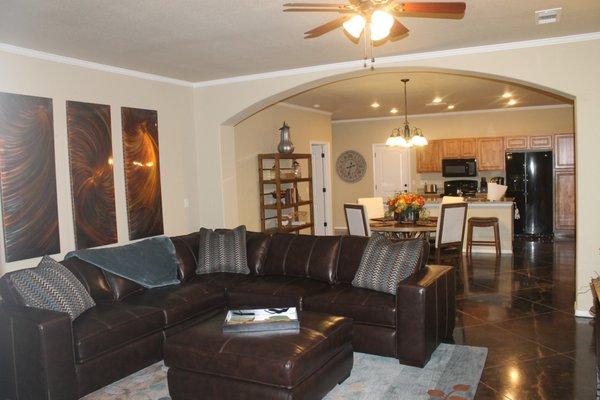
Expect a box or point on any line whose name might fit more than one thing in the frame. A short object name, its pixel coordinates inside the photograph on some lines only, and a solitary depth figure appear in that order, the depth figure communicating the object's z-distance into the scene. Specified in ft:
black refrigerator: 31.55
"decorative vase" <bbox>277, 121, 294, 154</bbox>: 24.59
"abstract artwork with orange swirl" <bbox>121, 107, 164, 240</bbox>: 17.40
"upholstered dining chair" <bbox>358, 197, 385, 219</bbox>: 24.73
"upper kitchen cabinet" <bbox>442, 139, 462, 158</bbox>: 33.83
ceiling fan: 8.82
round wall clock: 37.40
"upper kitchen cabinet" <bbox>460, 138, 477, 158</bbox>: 33.47
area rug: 10.64
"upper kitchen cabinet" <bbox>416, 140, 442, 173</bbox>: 34.45
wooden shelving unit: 23.65
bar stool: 25.49
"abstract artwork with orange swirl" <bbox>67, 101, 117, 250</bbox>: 15.49
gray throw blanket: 13.83
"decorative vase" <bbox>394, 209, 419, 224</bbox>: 20.74
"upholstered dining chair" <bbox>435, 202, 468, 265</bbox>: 19.99
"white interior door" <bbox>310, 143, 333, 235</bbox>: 32.04
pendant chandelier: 24.39
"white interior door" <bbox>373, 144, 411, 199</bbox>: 36.04
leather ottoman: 9.32
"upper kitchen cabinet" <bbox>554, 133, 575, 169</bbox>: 31.35
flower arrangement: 20.61
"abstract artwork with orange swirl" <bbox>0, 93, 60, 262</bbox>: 13.57
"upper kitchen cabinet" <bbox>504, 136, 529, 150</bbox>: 32.24
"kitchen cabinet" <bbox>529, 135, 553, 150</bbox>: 31.81
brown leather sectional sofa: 10.25
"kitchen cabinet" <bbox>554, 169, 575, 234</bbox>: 31.35
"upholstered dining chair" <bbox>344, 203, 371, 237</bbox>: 20.62
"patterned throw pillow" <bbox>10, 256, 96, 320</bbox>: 11.06
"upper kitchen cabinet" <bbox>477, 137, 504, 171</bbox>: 32.83
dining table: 19.57
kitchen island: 25.93
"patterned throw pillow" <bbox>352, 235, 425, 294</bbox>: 12.87
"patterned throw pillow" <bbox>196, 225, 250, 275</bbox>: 16.15
